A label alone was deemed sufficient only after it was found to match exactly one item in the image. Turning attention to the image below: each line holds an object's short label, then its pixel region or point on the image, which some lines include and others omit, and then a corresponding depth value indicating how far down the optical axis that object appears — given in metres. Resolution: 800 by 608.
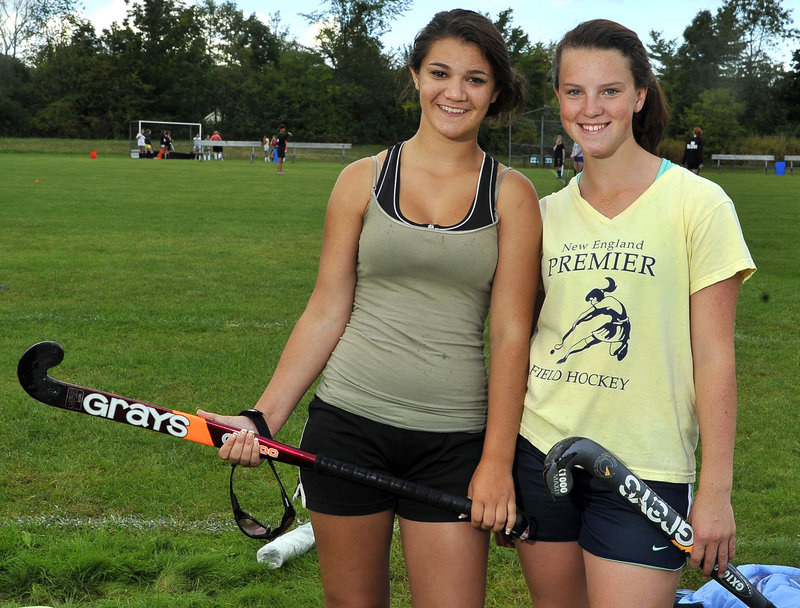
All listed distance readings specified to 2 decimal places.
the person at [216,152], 46.59
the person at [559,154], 30.41
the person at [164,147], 44.31
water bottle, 3.79
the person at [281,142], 30.67
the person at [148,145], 45.00
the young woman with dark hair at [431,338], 2.36
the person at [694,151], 30.12
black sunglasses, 2.58
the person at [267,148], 45.84
